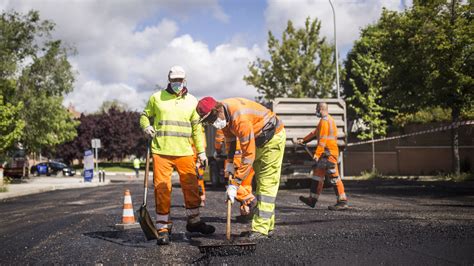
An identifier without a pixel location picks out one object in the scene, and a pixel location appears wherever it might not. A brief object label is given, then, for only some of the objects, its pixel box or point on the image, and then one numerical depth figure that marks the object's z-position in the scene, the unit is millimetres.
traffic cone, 6934
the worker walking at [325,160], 8750
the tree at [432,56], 16406
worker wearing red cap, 5401
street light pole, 23652
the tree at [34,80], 25656
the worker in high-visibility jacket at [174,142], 5754
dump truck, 14359
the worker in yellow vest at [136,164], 36450
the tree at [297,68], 29766
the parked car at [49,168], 43156
